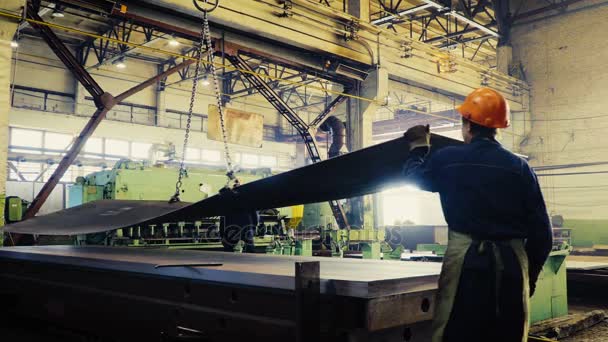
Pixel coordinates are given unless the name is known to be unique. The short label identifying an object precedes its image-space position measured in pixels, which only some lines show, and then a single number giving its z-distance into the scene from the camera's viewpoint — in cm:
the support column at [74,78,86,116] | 1761
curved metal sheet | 273
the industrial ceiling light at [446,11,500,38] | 1214
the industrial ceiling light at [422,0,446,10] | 1116
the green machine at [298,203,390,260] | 928
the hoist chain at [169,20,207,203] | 484
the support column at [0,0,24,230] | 634
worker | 203
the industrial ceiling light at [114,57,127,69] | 1667
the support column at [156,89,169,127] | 1959
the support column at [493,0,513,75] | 1541
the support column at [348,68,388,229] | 1130
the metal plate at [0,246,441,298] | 201
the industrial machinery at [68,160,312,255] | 712
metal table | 197
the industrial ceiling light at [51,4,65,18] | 1311
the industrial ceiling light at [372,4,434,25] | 1194
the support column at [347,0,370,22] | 1125
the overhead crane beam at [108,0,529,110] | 843
